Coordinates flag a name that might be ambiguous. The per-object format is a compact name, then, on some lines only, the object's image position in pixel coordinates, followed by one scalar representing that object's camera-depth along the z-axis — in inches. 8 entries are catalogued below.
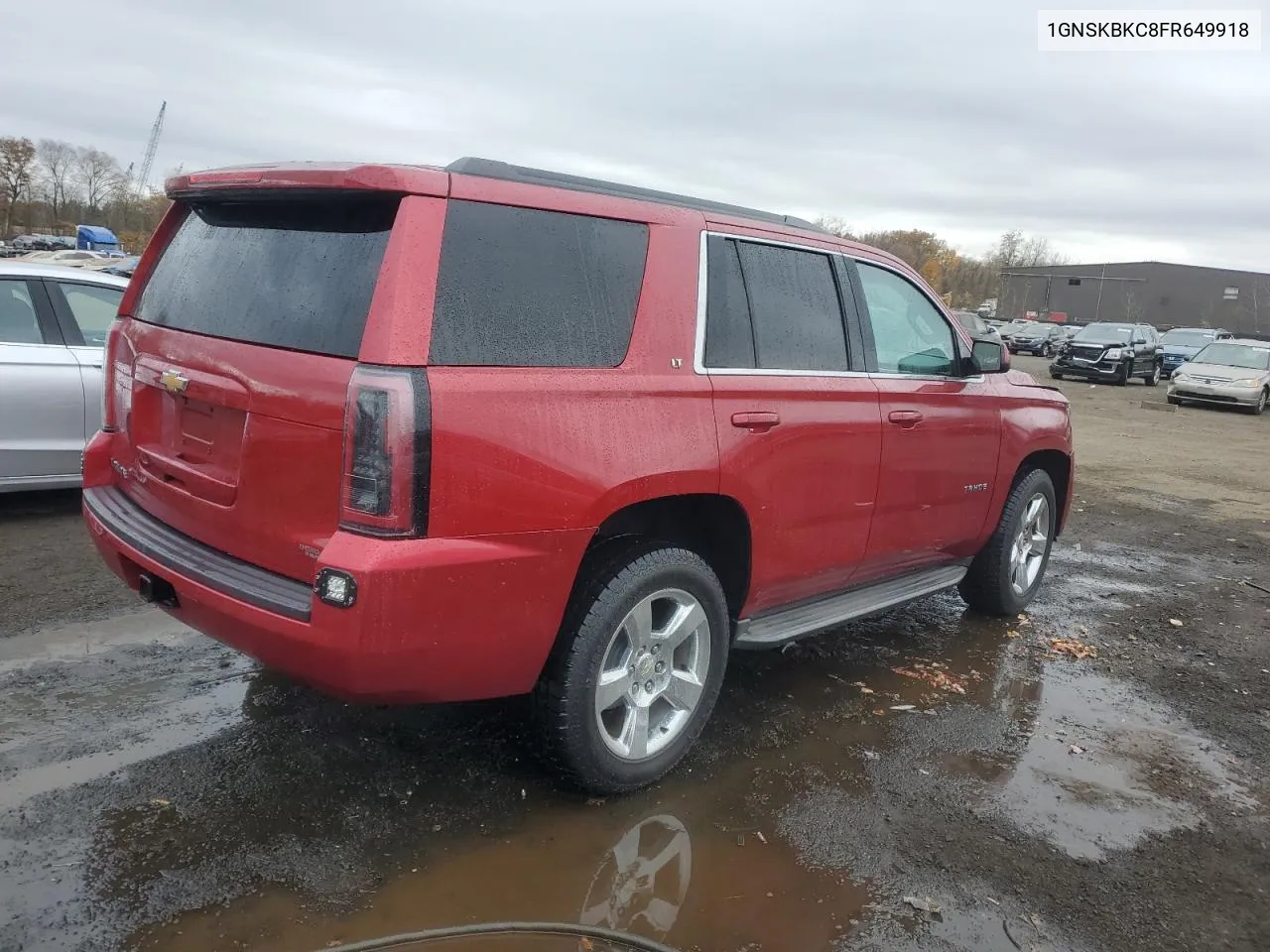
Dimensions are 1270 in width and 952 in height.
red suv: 100.7
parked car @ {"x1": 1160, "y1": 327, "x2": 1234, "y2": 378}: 1179.9
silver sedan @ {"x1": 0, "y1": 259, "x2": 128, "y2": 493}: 230.4
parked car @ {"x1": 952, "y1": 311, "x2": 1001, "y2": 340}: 1143.5
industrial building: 3292.3
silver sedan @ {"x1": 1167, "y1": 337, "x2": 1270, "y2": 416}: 799.1
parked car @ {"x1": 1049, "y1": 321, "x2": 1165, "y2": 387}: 1030.4
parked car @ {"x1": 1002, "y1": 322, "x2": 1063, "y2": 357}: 1740.9
